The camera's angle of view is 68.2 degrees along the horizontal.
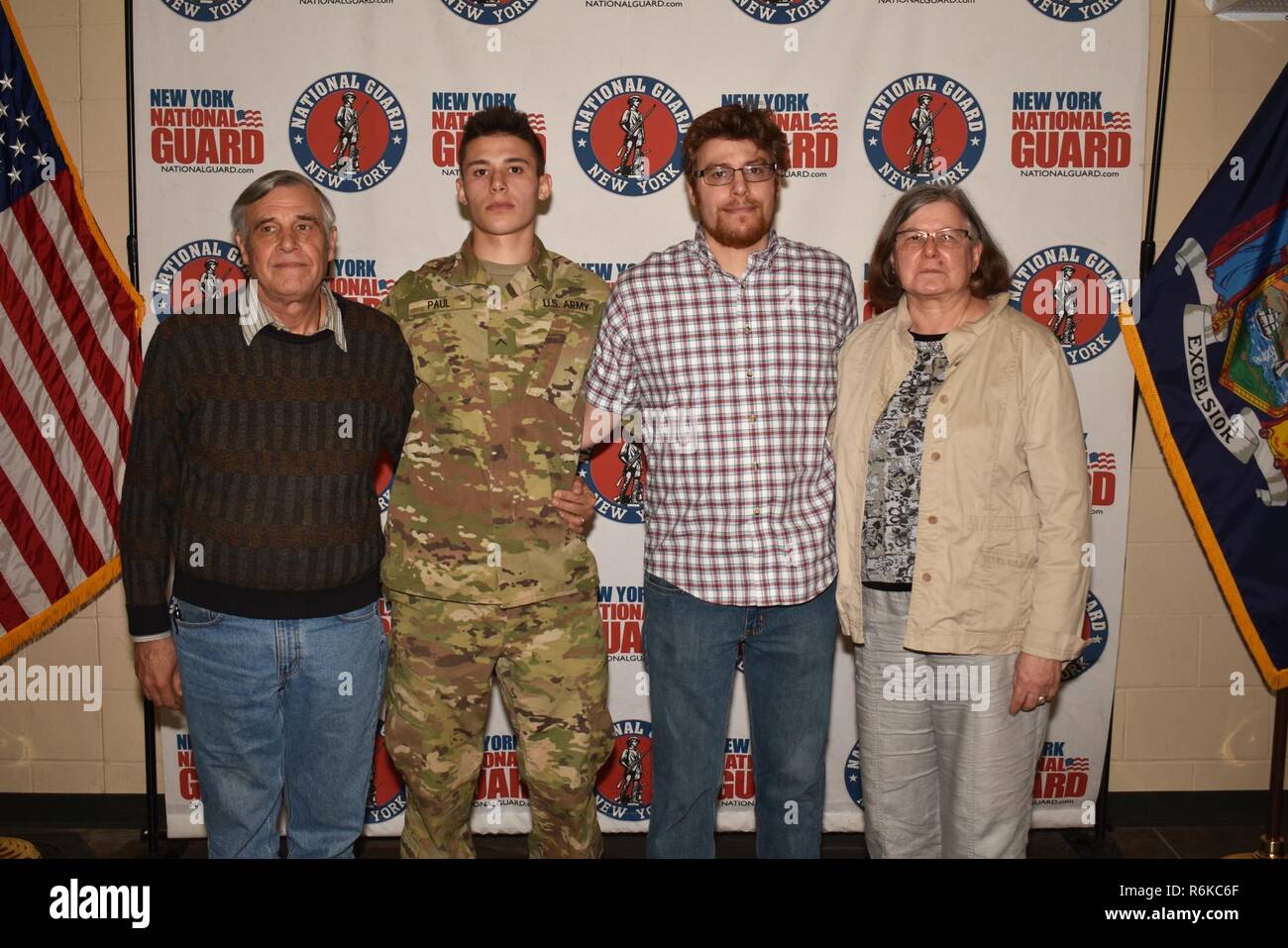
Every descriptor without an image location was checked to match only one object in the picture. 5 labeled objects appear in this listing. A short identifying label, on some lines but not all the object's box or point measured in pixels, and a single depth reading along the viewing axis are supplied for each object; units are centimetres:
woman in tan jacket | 214
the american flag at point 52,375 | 293
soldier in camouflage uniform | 234
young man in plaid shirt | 230
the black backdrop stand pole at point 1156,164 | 310
